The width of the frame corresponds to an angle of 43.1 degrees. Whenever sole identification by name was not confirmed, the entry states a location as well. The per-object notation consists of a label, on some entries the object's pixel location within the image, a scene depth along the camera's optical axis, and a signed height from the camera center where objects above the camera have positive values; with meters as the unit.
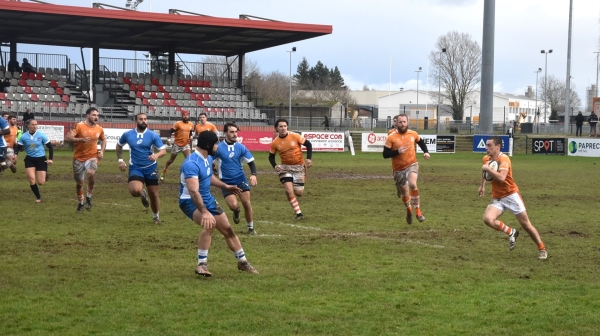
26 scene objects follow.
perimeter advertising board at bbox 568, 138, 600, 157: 46.03 -1.37
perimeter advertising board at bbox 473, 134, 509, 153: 47.56 -1.23
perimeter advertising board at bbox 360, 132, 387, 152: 48.56 -1.38
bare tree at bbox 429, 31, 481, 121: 89.56 +6.35
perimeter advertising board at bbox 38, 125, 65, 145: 41.78 -0.83
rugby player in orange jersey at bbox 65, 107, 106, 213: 17.47 -0.82
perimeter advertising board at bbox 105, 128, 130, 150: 42.03 -0.99
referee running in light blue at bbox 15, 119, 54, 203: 19.39 -1.01
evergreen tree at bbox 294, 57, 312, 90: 137.90 +8.59
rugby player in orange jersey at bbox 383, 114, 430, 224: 16.14 -0.80
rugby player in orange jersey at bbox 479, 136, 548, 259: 11.77 -1.19
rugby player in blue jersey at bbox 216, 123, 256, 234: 14.18 -0.83
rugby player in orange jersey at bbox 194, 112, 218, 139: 22.75 -0.20
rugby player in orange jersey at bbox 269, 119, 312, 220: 16.62 -0.95
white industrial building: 99.69 +3.05
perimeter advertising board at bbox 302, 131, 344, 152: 47.00 -1.34
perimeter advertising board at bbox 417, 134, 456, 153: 48.56 -1.32
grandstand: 44.03 +3.68
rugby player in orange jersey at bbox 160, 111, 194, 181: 24.52 -0.52
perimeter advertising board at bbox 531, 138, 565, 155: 48.00 -1.38
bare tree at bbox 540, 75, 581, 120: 114.06 +4.66
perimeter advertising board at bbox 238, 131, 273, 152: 45.44 -1.25
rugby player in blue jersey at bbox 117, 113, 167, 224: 15.63 -0.90
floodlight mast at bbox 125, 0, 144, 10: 70.38 +10.87
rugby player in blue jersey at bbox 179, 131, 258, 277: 9.52 -1.05
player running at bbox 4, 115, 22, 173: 20.84 -0.78
